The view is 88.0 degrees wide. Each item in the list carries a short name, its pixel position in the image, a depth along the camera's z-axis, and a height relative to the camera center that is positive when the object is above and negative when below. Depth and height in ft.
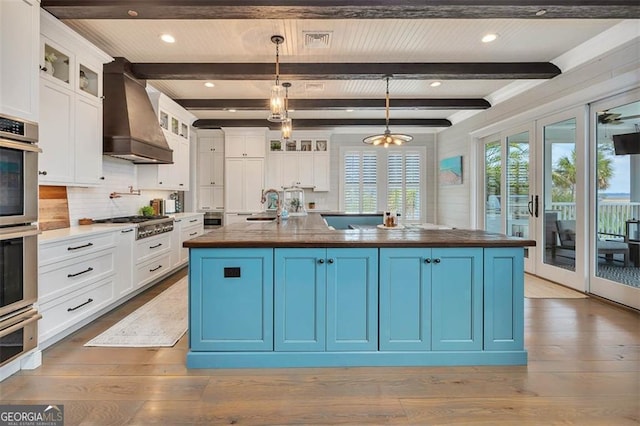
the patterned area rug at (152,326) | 8.96 -3.43
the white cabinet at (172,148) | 16.05 +3.55
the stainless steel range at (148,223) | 12.93 -0.44
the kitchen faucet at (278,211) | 12.20 +0.07
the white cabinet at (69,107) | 9.41 +3.29
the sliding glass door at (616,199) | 11.51 +0.52
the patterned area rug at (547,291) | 13.00 -3.21
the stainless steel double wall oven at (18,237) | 6.83 -0.51
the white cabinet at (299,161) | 24.88 +3.90
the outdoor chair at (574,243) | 12.06 -1.18
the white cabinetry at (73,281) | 8.27 -1.94
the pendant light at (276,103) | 10.11 +3.37
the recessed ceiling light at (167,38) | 11.38 +6.10
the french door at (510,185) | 16.38 +1.53
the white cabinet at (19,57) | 6.93 +3.41
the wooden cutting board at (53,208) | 10.57 +0.16
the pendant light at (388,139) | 11.68 +2.65
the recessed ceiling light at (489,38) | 11.48 +6.18
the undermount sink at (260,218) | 15.21 -0.24
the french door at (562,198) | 13.39 +0.66
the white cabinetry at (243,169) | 23.43 +3.10
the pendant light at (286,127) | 12.76 +3.33
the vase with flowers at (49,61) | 9.52 +4.45
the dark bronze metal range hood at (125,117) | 12.29 +3.71
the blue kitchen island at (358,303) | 7.45 -2.05
